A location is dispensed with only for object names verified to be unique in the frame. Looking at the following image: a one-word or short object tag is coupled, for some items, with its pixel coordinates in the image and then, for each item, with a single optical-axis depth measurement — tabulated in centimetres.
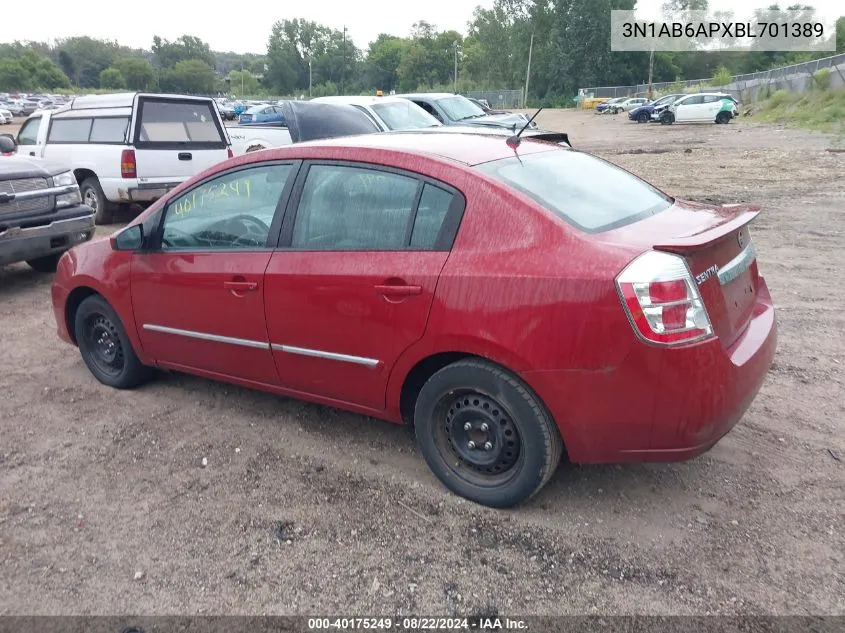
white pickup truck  973
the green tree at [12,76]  9691
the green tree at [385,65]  11881
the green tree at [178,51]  12475
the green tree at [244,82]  11432
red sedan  266
